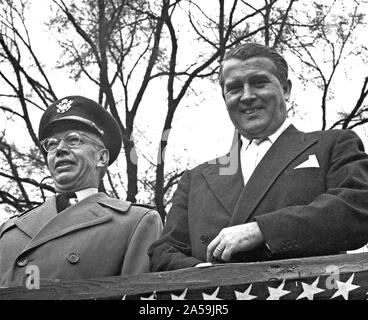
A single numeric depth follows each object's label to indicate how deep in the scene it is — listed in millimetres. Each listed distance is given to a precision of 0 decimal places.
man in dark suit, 2594
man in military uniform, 3355
